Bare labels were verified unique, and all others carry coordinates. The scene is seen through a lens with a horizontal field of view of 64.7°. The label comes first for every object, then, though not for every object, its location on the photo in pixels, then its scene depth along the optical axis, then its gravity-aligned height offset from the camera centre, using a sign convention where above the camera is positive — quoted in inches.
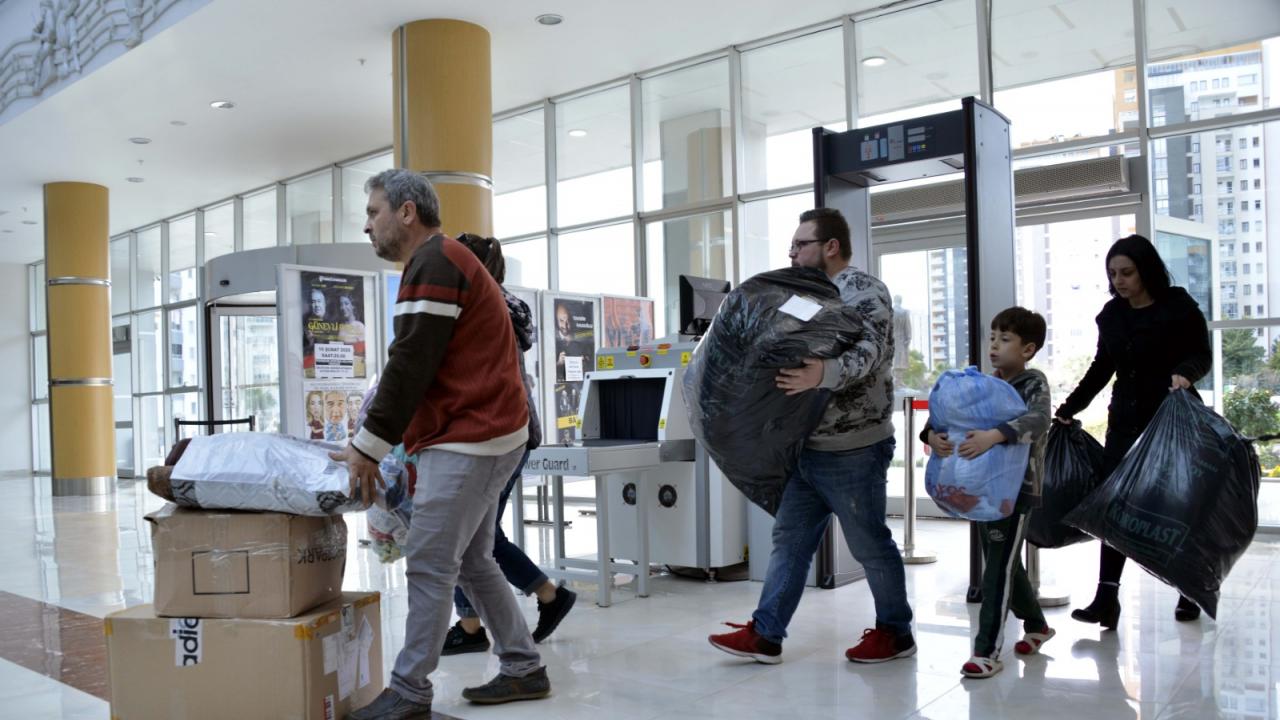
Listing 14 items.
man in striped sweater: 91.3 -3.3
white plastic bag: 91.1 -9.2
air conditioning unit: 235.9 +41.7
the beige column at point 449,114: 253.8 +65.9
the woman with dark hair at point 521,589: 129.3 -28.4
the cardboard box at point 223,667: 90.5 -26.3
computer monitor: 184.4 +12.0
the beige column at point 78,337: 450.9 +20.5
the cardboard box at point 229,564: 91.3 -16.8
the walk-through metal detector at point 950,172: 147.9 +29.5
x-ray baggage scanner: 165.9 -19.9
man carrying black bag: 113.1 -14.1
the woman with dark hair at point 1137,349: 127.8 +1.0
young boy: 108.0 -9.7
